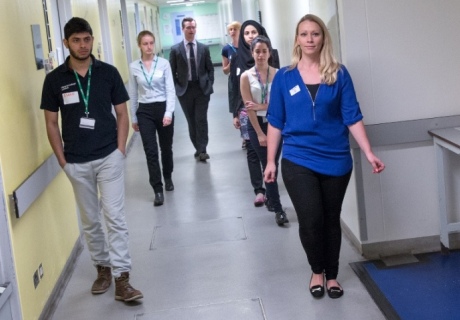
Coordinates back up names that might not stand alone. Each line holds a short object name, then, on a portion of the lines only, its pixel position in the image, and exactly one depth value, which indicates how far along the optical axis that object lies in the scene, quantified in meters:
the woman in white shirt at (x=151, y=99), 6.50
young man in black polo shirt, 4.15
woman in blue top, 3.85
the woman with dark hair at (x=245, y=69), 5.79
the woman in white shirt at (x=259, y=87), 5.25
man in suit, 8.08
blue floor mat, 3.75
